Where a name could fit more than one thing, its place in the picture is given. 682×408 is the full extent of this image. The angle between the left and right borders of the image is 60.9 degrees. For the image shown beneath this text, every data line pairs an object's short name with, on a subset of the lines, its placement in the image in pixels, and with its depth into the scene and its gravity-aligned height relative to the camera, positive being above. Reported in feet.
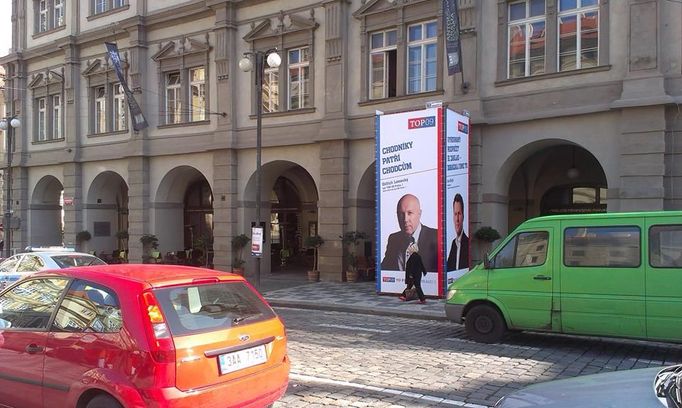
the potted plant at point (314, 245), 63.98 -4.71
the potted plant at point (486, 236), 53.72 -3.16
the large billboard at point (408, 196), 48.06 +0.55
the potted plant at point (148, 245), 79.61 -5.84
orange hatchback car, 13.74 -3.55
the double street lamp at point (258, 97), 55.38 +10.09
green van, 26.18 -3.84
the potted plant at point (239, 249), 70.85 -5.75
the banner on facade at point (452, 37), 53.31 +15.23
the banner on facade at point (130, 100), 77.20 +13.75
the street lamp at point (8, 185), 88.95 +2.99
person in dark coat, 45.29 -5.40
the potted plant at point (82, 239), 89.37 -5.58
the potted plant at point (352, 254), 62.18 -5.61
